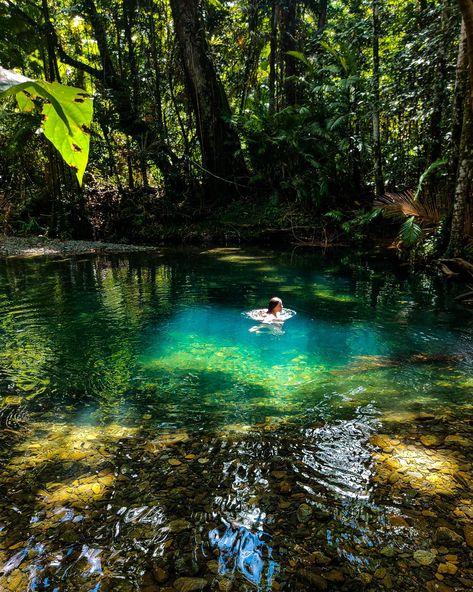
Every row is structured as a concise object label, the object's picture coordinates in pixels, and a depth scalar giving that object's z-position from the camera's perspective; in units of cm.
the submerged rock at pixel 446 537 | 263
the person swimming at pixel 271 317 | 702
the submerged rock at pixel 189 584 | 237
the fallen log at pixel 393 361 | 552
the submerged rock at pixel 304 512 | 288
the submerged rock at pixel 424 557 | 250
